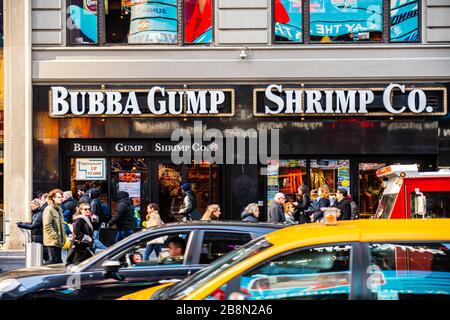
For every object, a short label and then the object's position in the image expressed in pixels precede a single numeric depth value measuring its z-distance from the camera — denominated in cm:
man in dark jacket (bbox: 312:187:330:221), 1625
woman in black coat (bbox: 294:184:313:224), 1731
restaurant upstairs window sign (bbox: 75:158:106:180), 1841
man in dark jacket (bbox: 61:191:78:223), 1578
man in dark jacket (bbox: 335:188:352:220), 1569
